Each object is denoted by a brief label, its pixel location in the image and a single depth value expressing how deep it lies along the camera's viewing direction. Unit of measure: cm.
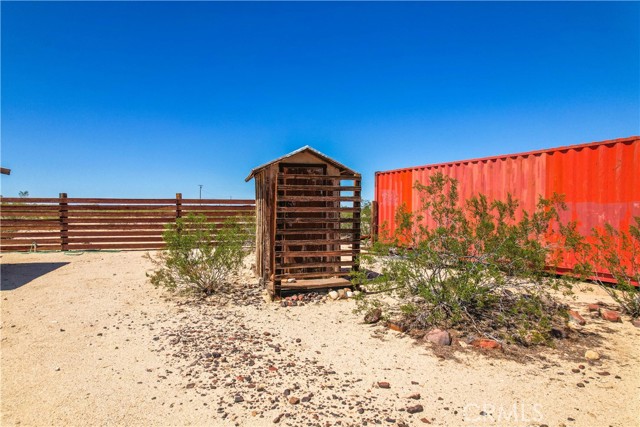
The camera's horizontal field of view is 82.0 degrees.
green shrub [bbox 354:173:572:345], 476
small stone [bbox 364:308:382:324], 537
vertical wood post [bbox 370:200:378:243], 1359
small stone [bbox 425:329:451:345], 450
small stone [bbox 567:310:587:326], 515
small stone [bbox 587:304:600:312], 581
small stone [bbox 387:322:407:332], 498
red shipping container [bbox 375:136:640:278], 730
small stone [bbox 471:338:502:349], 430
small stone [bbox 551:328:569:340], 462
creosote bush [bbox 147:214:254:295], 690
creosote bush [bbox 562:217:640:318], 542
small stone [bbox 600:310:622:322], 535
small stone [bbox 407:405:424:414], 307
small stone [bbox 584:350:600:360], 404
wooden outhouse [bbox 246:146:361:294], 691
